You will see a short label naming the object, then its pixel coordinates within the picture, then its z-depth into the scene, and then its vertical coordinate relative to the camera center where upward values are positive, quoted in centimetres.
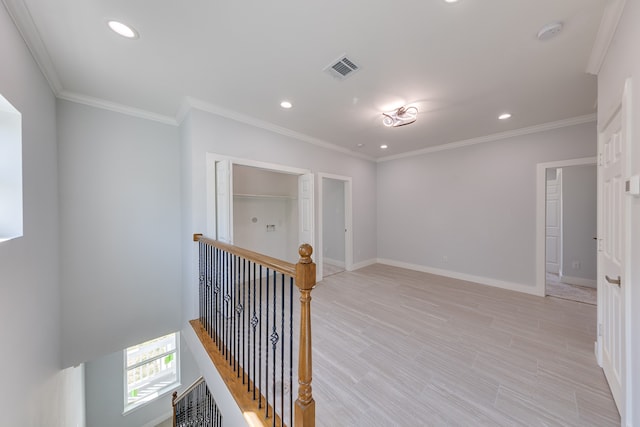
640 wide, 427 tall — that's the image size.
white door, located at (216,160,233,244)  276 +14
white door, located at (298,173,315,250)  386 +7
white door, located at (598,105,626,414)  148 -33
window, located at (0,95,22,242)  156 +29
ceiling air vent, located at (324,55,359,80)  202 +137
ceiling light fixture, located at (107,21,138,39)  162 +138
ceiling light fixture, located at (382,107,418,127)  284 +124
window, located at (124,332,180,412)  418 -309
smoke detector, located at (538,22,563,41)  164 +136
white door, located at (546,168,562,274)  453 -29
